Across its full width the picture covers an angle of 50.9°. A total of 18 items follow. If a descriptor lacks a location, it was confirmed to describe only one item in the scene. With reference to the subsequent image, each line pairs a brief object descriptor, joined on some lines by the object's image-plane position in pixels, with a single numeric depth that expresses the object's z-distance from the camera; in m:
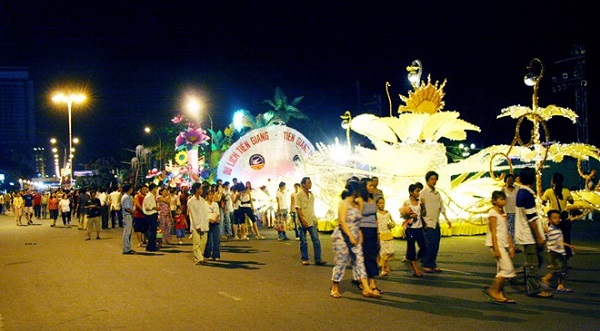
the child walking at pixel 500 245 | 8.15
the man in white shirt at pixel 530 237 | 8.58
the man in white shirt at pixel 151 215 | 15.62
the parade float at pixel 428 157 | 17.36
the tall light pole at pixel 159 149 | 43.38
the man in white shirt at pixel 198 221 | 12.95
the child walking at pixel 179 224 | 17.97
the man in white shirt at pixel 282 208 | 18.14
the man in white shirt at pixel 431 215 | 10.62
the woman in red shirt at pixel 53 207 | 27.83
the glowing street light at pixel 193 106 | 30.27
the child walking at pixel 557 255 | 8.94
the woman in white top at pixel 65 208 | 28.36
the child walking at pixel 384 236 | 10.70
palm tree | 32.66
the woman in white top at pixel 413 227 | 10.55
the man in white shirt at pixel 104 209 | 25.90
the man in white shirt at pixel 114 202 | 24.86
